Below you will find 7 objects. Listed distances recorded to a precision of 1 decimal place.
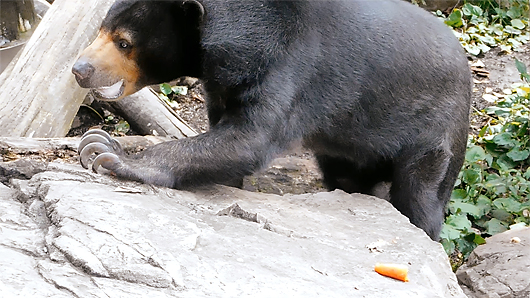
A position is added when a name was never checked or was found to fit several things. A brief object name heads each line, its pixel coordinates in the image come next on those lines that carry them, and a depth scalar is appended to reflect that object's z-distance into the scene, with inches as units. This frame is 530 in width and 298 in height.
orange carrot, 210.1
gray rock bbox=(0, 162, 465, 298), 173.9
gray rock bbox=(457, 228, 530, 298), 301.4
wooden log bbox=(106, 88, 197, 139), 417.7
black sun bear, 264.2
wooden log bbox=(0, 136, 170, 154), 303.5
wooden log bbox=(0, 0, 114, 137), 361.1
